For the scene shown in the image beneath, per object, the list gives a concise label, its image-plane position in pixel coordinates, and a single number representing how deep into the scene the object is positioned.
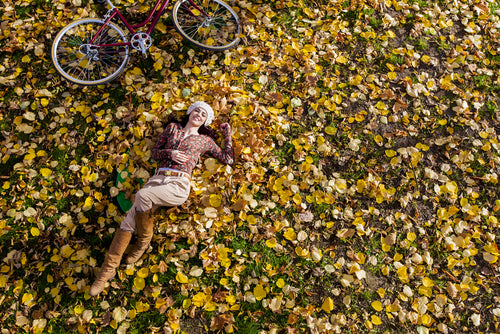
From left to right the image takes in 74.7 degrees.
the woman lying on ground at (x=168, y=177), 3.71
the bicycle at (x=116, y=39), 4.61
